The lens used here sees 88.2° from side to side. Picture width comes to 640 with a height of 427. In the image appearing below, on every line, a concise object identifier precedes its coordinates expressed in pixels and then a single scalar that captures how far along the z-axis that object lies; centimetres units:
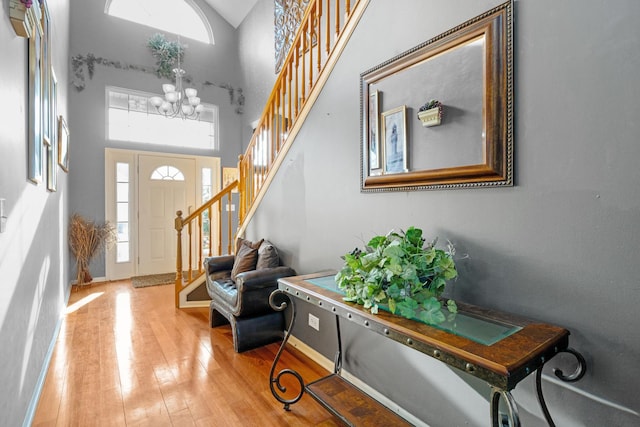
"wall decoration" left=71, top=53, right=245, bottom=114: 504
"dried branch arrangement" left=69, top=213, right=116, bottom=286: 482
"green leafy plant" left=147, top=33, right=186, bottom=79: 565
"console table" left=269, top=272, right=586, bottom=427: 95
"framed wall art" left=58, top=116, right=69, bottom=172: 329
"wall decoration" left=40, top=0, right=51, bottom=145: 224
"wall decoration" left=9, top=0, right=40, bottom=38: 140
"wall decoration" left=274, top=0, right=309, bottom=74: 454
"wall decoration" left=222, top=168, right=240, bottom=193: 626
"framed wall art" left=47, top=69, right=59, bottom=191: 264
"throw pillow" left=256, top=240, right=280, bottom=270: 295
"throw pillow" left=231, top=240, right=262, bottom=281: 312
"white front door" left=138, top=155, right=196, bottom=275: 554
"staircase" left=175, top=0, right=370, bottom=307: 241
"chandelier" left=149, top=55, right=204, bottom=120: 461
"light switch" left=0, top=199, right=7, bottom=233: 127
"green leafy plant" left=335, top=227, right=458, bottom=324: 134
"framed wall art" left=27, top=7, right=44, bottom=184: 181
